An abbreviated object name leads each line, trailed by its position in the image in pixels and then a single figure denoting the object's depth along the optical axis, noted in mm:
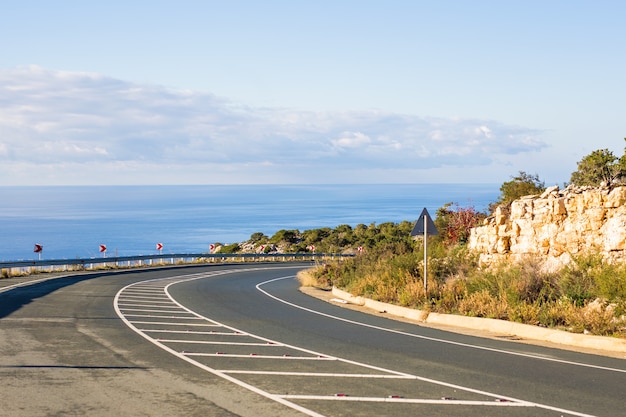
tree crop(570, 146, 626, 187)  24734
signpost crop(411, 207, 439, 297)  22609
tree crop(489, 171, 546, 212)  29034
